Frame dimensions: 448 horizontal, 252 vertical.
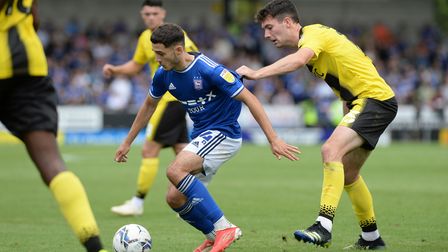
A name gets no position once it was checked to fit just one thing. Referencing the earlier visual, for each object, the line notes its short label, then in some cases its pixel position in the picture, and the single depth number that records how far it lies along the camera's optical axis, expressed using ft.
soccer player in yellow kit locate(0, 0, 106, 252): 39.65
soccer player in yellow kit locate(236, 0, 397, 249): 49.16
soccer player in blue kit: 48.88
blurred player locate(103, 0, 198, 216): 73.51
